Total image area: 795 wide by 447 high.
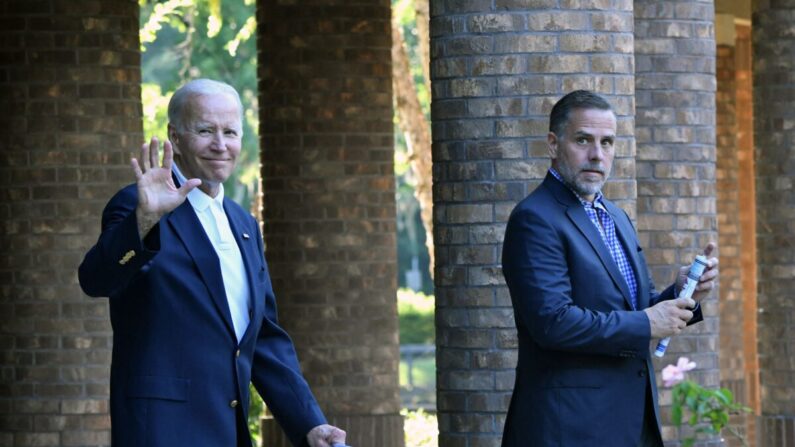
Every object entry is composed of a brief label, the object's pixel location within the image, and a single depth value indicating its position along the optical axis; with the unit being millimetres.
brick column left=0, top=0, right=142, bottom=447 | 12445
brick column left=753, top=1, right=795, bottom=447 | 12836
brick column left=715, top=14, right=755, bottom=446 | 17984
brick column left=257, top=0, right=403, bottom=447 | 14148
